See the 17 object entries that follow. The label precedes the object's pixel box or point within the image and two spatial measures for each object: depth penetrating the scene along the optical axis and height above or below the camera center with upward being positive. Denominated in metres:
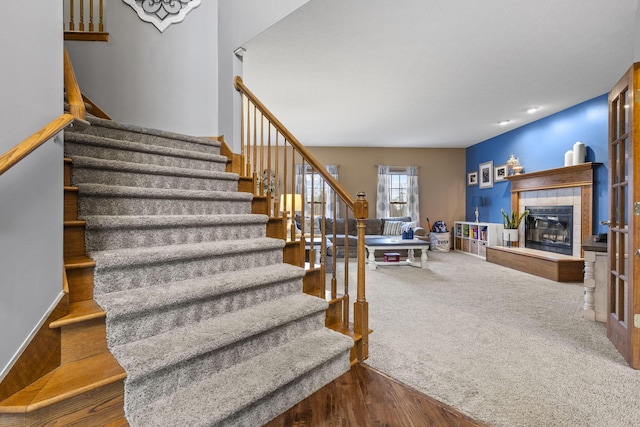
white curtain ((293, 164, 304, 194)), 8.01 +0.87
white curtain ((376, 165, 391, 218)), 8.27 +0.54
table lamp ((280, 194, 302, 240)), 4.84 +0.15
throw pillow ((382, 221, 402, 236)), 7.61 -0.35
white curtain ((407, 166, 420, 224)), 8.28 +0.36
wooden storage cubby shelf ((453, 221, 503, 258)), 6.70 -0.51
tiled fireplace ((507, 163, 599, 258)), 4.82 +0.35
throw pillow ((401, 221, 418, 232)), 7.33 -0.26
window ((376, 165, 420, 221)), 8.28 +0.54
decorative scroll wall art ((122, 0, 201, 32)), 3.53 +2.20
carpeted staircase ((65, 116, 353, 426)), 1.39 -0.44
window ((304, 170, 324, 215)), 8.14 +0.56
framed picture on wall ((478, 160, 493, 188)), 7.36 +0.90
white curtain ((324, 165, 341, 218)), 7.98 +0.39
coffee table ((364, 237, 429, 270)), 5.51 -0.57
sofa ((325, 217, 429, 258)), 6.54 -0.35
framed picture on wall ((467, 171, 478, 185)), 8.00 +0.90
